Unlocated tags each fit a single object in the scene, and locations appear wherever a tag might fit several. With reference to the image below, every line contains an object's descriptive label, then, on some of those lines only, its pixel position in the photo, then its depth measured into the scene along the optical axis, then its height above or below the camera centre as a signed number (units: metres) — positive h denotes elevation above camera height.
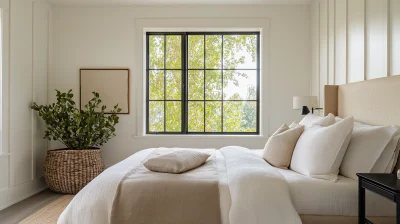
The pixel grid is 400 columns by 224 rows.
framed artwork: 5.19 +0.40
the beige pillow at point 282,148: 2.87 -0.31
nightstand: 1.79 -0.43
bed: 2.10 -0.57
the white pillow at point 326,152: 2.44 -0.29
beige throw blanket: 2.14 -0.57
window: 5.34 +0.44
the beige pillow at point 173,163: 2.47 -0.38
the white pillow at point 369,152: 2.38 -0.29
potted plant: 4.47 -0.44
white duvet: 2.08 -0.56
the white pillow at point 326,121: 2.99 -0.08
